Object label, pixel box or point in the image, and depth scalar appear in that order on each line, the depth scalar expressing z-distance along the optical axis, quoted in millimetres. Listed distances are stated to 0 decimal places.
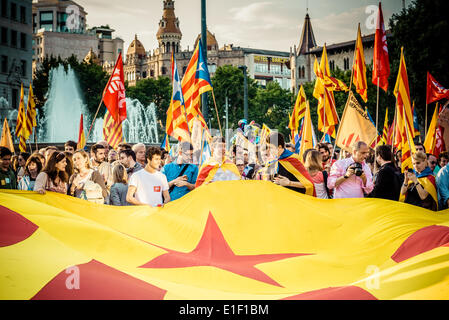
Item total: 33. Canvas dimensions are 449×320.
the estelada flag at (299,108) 19547
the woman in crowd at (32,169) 9477
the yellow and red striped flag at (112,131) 13172
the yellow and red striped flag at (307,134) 15719
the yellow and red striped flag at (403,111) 10680
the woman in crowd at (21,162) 11531
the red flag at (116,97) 13133
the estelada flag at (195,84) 11109
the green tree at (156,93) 89625
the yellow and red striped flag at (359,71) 13398
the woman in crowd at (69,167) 7543
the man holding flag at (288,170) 7449
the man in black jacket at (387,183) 7367
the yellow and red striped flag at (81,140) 15738
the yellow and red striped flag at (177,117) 10492
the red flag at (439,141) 14828
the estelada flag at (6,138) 16094
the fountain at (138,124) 60594
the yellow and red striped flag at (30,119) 18500
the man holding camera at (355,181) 7594
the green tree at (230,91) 74625
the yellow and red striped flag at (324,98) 15250
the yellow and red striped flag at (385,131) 20956
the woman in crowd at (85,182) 7730
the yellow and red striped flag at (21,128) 18350
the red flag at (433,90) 16344
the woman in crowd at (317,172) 8008
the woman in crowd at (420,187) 7663
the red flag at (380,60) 11930
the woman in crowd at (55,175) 7258
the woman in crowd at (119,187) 8062
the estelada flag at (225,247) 4020
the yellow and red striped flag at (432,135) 14970
